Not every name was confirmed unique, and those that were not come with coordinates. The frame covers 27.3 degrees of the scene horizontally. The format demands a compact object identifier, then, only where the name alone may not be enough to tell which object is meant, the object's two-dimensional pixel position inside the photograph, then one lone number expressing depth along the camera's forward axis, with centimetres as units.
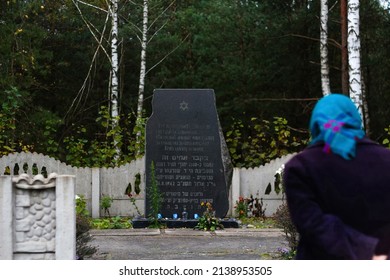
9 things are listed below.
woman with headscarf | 332
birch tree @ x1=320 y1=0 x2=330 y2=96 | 1852
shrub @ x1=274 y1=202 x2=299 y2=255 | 808
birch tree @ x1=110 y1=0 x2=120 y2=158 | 2053
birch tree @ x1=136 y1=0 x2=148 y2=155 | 2311
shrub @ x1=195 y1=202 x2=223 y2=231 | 1188
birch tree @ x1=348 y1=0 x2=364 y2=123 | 1400
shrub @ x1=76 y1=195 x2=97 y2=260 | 768
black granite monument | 1247
